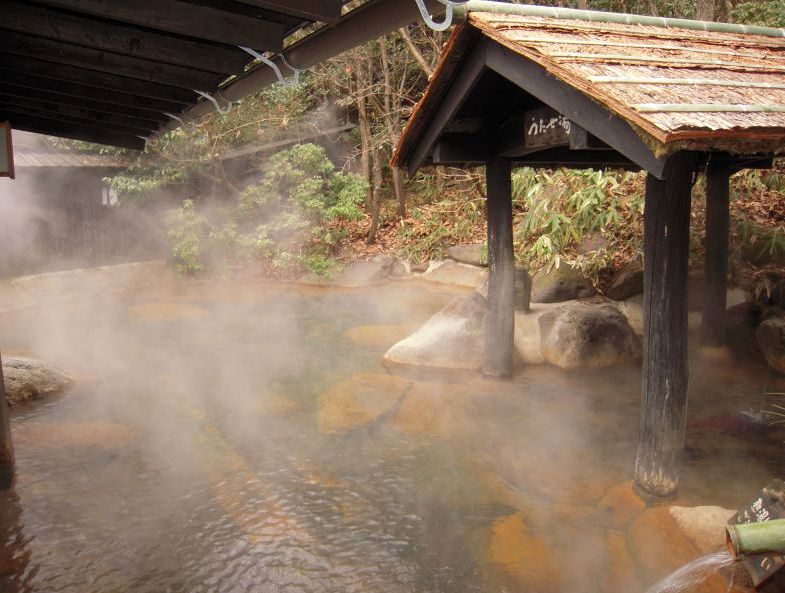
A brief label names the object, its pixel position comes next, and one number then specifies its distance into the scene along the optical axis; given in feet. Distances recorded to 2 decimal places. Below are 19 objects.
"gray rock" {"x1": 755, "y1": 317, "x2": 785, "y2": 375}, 25.52
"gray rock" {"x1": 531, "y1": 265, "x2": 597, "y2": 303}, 34.22
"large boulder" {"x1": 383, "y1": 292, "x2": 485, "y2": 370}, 27.48
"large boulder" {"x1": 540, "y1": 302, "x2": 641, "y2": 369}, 27.25
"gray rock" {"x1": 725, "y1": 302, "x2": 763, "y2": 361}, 28.14
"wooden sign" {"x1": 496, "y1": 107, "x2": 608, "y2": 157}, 15.20
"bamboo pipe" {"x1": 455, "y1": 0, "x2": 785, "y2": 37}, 17.10
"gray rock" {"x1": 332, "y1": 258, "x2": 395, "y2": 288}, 48.85
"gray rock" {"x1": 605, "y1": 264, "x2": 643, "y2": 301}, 31.50
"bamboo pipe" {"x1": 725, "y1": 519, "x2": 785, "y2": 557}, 8.68
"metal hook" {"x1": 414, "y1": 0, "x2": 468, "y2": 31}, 8.99
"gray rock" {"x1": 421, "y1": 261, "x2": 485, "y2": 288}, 45.24
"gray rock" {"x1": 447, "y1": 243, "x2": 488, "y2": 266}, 45.24
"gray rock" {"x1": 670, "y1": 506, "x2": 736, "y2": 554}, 13.44
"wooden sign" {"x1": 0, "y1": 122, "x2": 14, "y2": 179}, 18.02
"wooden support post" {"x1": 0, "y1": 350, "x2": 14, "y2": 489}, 17.62
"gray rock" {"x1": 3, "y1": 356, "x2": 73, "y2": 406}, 24.88
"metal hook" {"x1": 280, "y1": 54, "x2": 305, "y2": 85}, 12.00
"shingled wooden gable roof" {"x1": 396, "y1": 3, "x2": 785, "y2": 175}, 11.64
